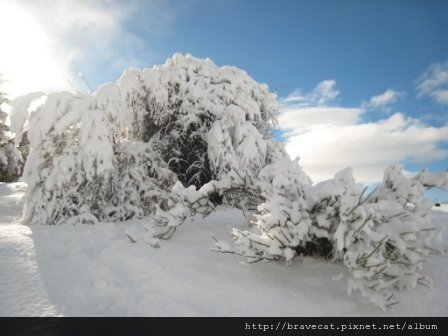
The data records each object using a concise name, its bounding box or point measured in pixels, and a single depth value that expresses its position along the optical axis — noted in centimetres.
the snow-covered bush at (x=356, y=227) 292
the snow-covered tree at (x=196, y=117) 689
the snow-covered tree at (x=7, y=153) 1307
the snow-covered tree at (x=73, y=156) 520
